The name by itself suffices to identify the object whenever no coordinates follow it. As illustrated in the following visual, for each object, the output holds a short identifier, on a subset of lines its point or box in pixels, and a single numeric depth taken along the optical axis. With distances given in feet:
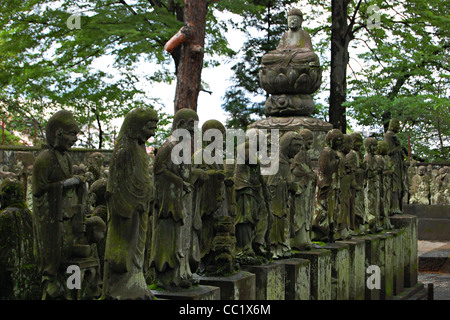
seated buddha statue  41.57
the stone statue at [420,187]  69.92
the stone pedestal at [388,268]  35.96
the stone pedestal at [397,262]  38.19
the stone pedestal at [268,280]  22.49
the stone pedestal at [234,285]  20.08
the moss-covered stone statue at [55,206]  15.90
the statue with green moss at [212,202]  20.76
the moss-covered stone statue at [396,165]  41.06
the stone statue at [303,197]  27.89
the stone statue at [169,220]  18.21
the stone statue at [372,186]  37.17
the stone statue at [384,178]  39.27
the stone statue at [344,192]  32.07
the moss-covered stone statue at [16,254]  16.78
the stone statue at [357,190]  34.05
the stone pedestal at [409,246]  40.60
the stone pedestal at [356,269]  31.47
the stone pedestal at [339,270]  29.27
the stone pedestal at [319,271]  26.78
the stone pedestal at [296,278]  24.79
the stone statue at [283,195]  25.58
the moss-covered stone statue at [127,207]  16.24
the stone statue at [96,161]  33.68
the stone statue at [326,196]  30.55
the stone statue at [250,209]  23.30
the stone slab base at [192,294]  17.67
